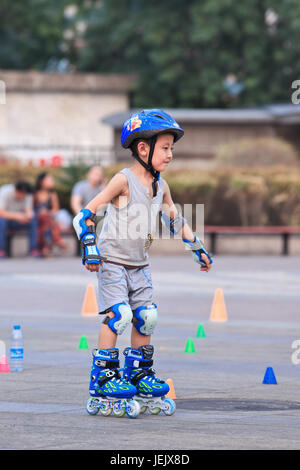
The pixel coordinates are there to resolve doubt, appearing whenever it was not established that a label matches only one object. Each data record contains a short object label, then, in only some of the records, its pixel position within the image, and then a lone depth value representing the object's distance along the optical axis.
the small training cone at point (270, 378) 12.02
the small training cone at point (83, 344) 14.80
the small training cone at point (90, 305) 18.98
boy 10.34
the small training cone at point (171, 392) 11.06
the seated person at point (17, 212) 32.11
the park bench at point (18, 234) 32.98
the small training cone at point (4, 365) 12.82
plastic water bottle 12.71
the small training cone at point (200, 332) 16.29
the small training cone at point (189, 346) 14.63
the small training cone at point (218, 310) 18.40
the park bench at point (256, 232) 35.33
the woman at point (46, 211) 32.66
